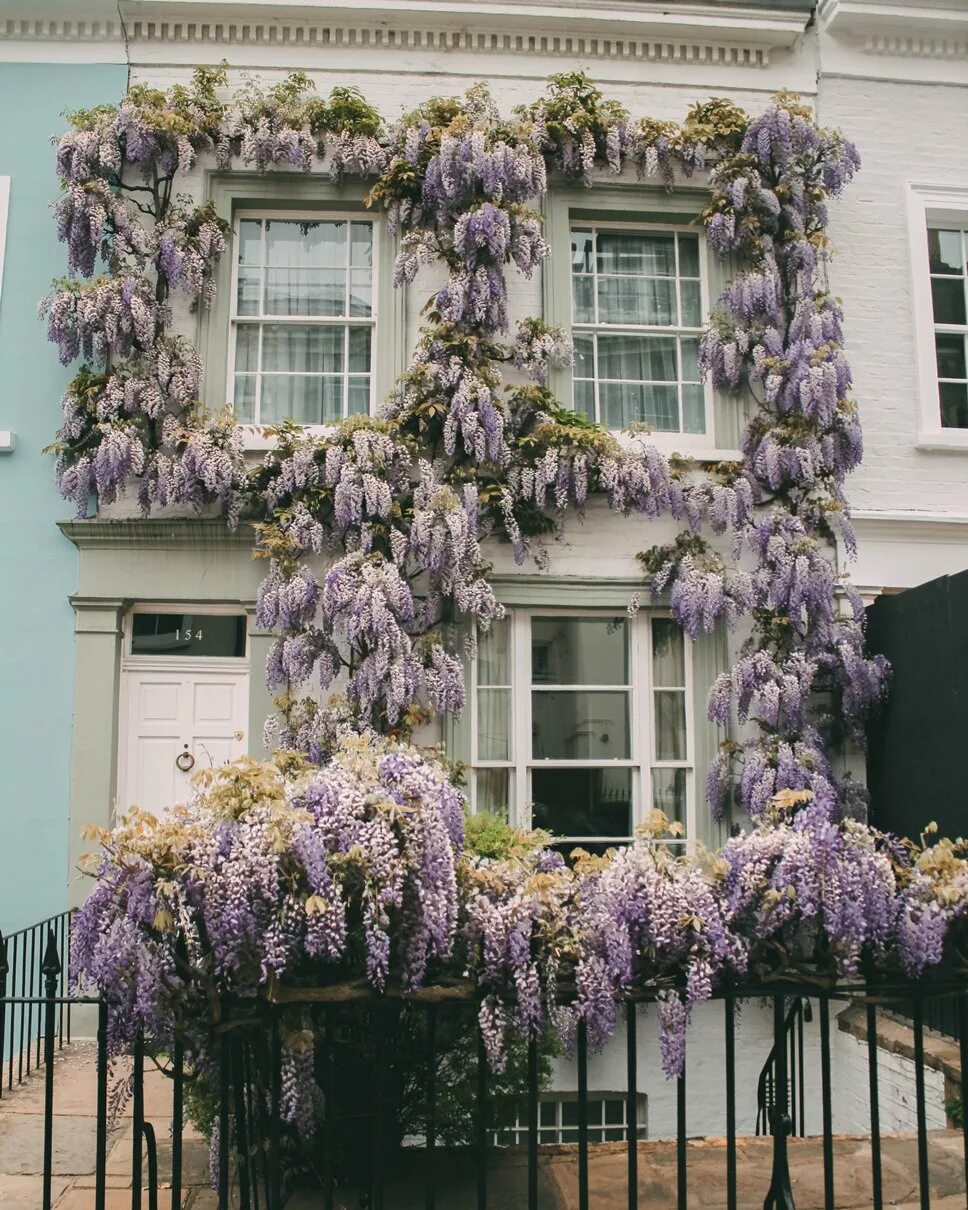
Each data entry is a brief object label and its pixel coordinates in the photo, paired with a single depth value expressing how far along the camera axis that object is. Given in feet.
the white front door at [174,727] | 26.73
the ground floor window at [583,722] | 27.30
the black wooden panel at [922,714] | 23.43
